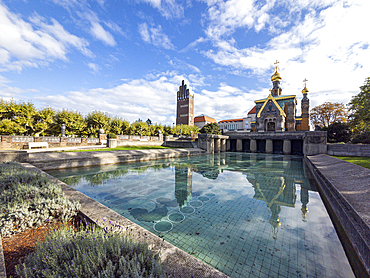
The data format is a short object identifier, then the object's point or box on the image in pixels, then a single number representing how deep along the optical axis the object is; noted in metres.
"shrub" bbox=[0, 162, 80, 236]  3.18
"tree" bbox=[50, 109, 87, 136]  28.40
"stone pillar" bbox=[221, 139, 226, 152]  31.67
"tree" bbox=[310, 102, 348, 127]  38.97
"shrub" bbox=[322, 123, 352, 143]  28.67
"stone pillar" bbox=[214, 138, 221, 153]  29.29
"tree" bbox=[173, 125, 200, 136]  57.70
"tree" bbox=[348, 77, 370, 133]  14.84
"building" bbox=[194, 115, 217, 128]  101.12
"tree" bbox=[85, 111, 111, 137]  31.72
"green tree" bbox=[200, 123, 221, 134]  53.47
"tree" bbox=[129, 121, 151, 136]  38.84
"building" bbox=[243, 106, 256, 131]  73.50
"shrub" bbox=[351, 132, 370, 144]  20.10
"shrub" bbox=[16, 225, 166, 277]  1.71
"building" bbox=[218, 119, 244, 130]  89.76
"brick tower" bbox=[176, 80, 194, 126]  93.18
